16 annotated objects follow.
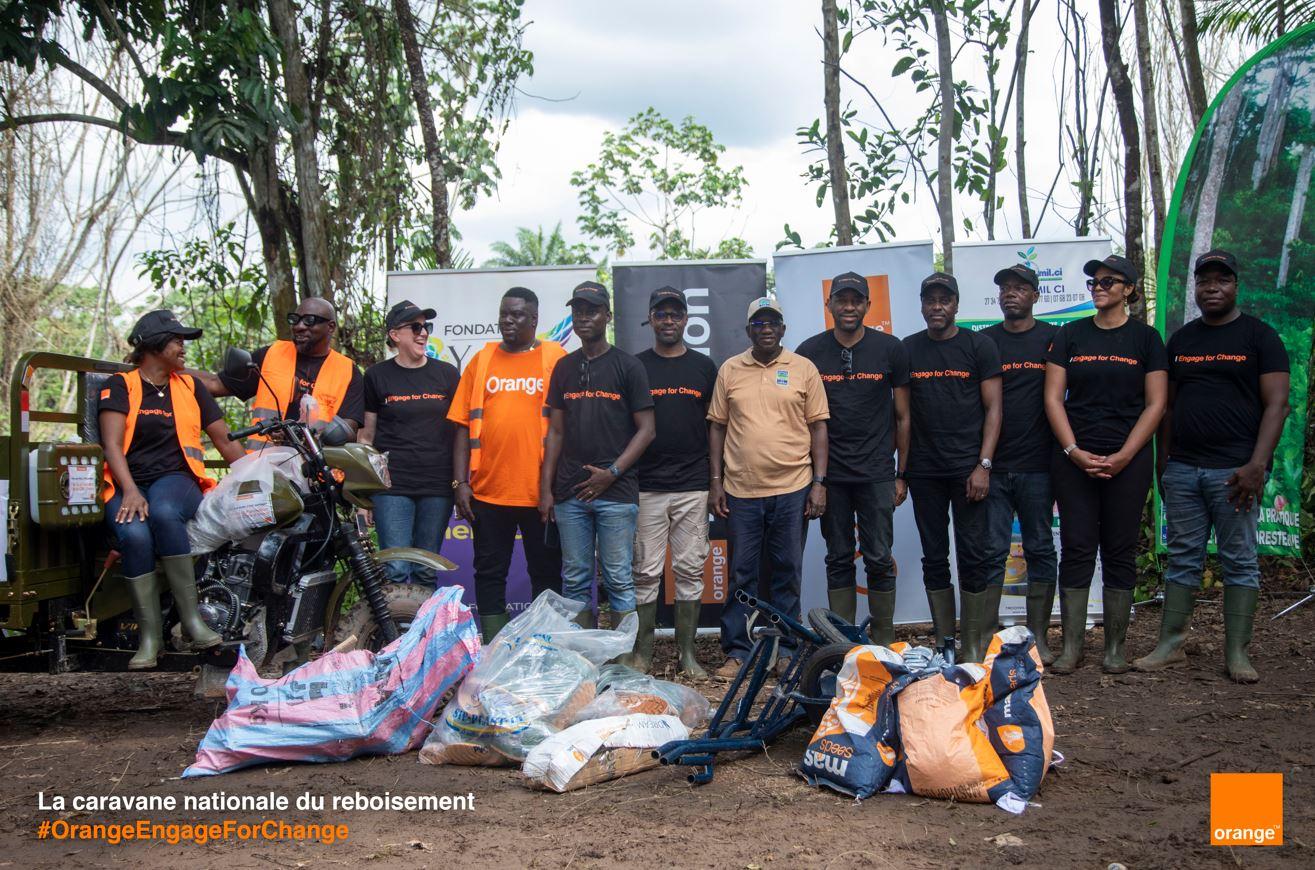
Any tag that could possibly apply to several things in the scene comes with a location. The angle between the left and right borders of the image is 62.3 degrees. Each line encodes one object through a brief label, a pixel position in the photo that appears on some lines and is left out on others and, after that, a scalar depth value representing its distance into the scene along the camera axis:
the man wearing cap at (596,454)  5.84
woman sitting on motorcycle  4.91
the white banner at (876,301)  7.06
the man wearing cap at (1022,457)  5.92
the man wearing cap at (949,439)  5.87
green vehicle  4.80
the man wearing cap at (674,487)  6.04
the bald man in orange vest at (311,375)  5.77
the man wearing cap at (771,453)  5.86
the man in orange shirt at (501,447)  5.99
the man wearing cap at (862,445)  5.93
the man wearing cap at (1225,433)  5.47
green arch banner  6.56
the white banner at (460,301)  7.32
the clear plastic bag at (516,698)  4.36
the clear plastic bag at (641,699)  4.56
